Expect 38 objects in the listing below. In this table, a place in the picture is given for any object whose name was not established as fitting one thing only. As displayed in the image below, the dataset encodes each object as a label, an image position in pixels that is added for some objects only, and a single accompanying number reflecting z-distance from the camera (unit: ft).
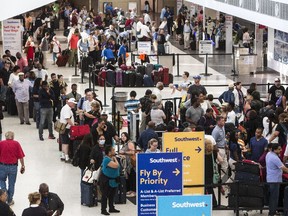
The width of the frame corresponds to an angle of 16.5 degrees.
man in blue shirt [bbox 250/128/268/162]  62.69
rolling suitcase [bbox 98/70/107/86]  108.06
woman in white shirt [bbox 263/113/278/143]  67.82
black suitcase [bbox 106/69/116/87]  108.37
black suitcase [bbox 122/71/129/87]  109.19
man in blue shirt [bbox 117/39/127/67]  118.93
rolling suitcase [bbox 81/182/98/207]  62.44
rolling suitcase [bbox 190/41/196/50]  149.97
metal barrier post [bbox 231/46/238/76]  120.94
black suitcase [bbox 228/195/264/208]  59.16
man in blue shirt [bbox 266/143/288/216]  58.03
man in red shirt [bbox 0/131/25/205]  60.59
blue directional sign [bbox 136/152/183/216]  47.60
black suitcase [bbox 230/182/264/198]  58.85
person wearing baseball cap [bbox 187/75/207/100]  79.82
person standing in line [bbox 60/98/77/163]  73.82
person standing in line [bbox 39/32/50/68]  121.39
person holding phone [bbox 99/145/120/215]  59.52
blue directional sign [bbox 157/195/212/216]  39.99
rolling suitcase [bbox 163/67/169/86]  111.79
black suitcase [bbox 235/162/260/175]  59.31
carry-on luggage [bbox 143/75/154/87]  109.29
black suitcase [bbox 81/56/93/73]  114.32
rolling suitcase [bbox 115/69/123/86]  108.98
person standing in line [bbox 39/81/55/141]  80.27
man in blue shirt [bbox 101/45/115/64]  116.57
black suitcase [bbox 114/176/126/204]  63.21
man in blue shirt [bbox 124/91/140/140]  80.18
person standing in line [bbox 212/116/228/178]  65.43
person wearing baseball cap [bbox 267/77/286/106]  84.07
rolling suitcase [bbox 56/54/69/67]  125.59
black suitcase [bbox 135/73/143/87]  108.99
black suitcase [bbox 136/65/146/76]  110.63
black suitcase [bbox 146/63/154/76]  111.34
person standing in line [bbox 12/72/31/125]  86.12
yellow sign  57.88
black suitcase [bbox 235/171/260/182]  59.47
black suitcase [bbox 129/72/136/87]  109.09
